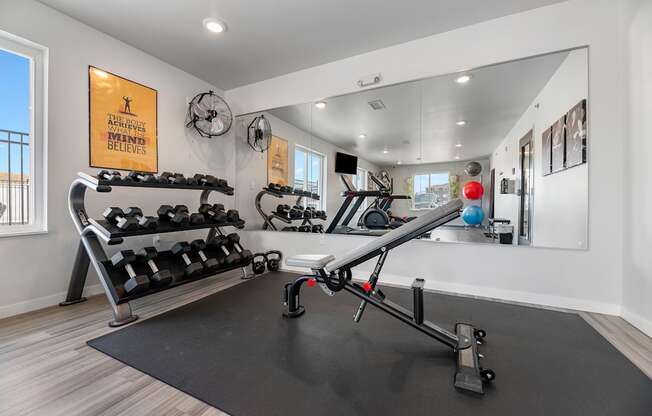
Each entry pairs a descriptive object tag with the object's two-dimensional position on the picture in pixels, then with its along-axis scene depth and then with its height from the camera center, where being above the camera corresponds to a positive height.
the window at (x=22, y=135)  2.39 +0.63
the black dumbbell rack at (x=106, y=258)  2.20 -0.48
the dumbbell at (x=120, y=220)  2.30 -0.12
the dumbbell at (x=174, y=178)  2.76 +0.29
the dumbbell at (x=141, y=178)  2.55 +0.27
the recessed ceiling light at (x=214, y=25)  2.74 +1.87
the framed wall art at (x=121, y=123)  2.87 +0.94
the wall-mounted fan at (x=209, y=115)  3.82 +1.32
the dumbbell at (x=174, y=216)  2.70 -0.09
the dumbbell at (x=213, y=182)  3.08 +0.28
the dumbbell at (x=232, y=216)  3.29 -0.11
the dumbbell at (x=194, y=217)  2.85 -0.11
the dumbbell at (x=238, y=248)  3.31 -0.51
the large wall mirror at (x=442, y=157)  2.56 +0.62
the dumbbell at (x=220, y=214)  3.18 -0.09
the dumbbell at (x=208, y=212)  3.14 -0.06
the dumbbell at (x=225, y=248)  3.13 -0.49
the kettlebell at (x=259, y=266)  3.68 -0.80
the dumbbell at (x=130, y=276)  2.20 -0.57
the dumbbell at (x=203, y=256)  2.87 -0.53
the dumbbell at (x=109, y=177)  2.37 +0.26
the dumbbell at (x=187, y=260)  2.68 -0.54
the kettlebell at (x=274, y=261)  3.89 -0.77
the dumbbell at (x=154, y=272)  2.35 -0.58
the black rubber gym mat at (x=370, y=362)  1.30 -0.93
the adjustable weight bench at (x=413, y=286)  1.59 -0.55
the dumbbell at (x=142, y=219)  2.41 -0.11
